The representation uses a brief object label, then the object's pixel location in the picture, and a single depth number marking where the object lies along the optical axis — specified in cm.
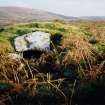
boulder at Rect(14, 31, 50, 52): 425
